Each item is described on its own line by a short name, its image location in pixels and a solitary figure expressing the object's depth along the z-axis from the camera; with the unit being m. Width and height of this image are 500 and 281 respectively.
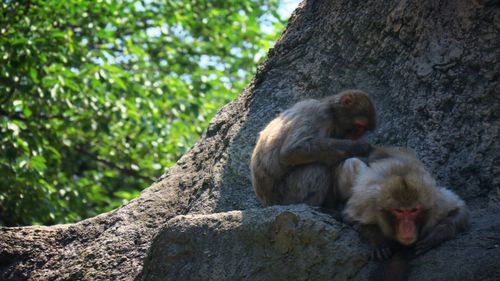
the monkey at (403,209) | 9.92
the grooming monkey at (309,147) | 11.99
